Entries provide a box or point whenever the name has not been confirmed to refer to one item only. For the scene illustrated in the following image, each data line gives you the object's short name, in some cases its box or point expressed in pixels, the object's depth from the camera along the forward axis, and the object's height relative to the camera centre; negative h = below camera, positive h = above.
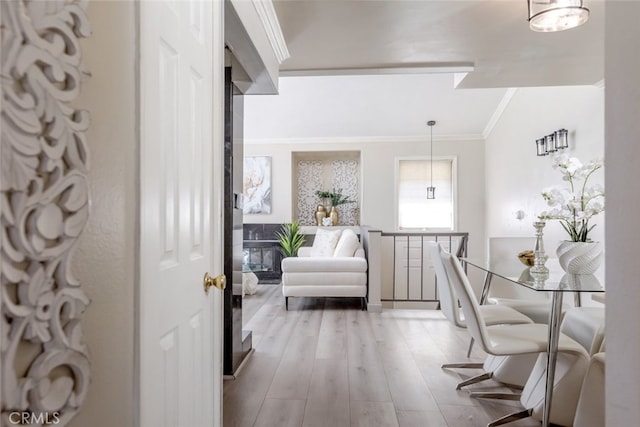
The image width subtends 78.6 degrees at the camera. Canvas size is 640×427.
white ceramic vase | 2.33 -0.25
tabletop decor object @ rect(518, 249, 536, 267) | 2.66 -0.29
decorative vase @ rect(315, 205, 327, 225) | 7.48 +0.02
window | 7.51 +0.40
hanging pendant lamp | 6.98 +0.87
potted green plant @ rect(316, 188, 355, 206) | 7.65 +0.36
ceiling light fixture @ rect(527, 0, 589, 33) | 2.07 +1.09
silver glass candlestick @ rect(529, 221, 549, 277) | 2.45 -0.27
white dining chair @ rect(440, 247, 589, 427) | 2.04 -0.70
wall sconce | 4.20 +0.83
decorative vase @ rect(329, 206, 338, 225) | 7.44 -0.02
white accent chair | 4.70 -0.75
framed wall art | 7.53 +0.58
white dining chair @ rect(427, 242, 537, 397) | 2.50 -0.70
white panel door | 0.96 +0.00
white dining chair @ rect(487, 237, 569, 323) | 2.96 -0.69
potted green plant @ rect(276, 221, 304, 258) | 6.76 -0.46
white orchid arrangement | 2.22 +0.08
